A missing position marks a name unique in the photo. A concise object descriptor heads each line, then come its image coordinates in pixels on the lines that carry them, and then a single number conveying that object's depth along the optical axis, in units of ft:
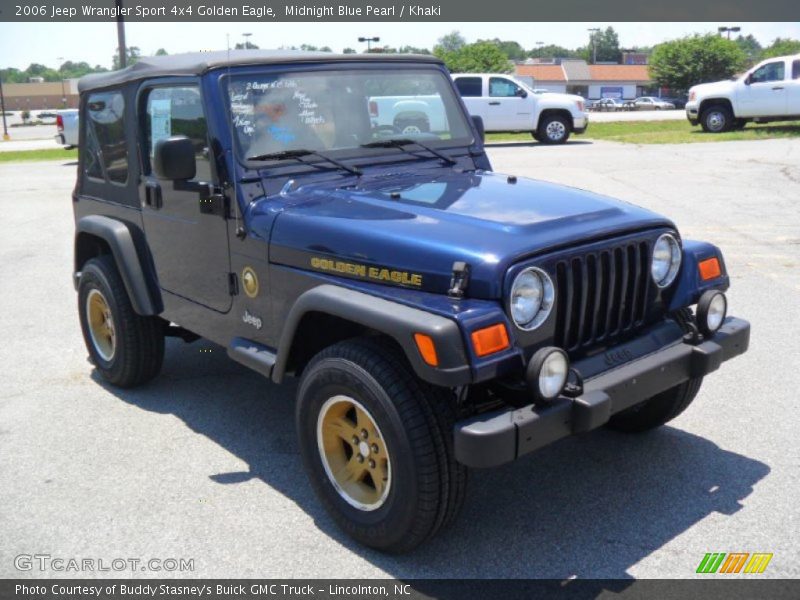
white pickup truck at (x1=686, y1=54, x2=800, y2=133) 66.39
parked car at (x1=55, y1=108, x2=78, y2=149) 69.92
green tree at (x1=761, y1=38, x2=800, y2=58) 246.37
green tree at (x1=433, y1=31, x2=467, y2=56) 377.91
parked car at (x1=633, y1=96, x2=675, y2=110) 202.90
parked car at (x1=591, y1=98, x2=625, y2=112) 214.69
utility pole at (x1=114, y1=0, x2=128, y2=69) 64.74
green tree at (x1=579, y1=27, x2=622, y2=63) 449.48
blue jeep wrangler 9.92
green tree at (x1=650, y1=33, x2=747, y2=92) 209.80
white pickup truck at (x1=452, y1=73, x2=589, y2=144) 69.41
